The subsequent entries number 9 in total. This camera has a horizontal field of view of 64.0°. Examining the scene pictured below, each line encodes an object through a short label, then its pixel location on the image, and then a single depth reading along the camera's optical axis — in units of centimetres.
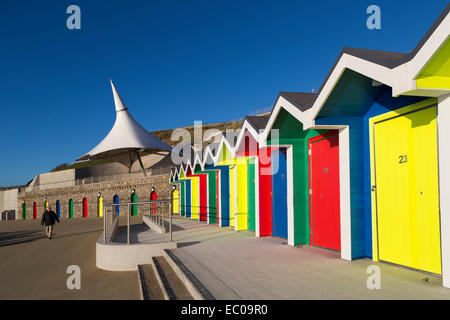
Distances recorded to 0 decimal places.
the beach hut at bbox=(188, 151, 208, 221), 1718
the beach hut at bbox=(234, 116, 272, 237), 973
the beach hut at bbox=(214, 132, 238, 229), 1287
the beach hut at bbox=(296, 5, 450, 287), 417
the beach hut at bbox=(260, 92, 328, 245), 771
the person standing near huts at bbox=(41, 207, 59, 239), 1628
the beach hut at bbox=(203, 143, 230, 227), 1362
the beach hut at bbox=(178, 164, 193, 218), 2212
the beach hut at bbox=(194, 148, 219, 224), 1580
